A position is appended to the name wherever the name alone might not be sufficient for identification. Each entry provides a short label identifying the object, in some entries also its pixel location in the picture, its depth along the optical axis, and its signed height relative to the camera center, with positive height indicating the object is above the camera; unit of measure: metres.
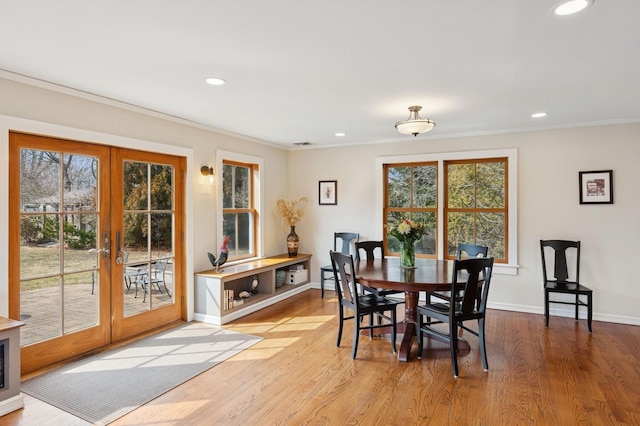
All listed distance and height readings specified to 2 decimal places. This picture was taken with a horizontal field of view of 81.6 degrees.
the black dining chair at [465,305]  3.00 -0.79
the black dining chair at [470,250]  4.10 -0.44
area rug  2.59 -1.30
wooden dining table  3.21 -0.60
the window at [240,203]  5.19 +0.17
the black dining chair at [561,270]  4.29 -0.72
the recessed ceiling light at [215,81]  2.96 +1.09
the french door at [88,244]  3.03 -0.27
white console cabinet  4.36 -0.99
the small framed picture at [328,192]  6.09 +0.36
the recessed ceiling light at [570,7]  1.83 +1.04
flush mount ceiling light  3.60 +0.86
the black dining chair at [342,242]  5.73 -0.46
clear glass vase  3.87 -0.44
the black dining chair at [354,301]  3.41 -0.86
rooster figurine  4.53 -0.52
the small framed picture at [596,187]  4.41 +0.30
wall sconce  4.61 +0.54
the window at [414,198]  5.46 +0.23
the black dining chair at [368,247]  4.61 -0.42
